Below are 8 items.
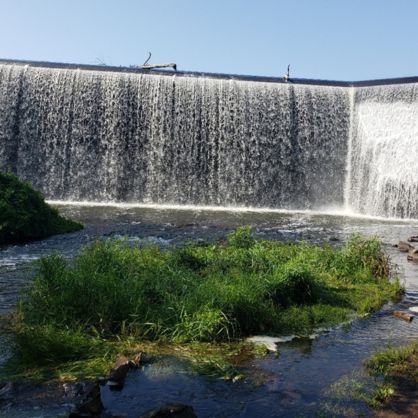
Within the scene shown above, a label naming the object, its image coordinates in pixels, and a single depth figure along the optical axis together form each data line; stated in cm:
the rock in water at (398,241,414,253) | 1215
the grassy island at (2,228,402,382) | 538
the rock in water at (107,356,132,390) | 445
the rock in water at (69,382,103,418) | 384
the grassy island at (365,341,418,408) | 426
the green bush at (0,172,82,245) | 1178
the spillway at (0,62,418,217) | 2198
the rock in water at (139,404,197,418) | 376
